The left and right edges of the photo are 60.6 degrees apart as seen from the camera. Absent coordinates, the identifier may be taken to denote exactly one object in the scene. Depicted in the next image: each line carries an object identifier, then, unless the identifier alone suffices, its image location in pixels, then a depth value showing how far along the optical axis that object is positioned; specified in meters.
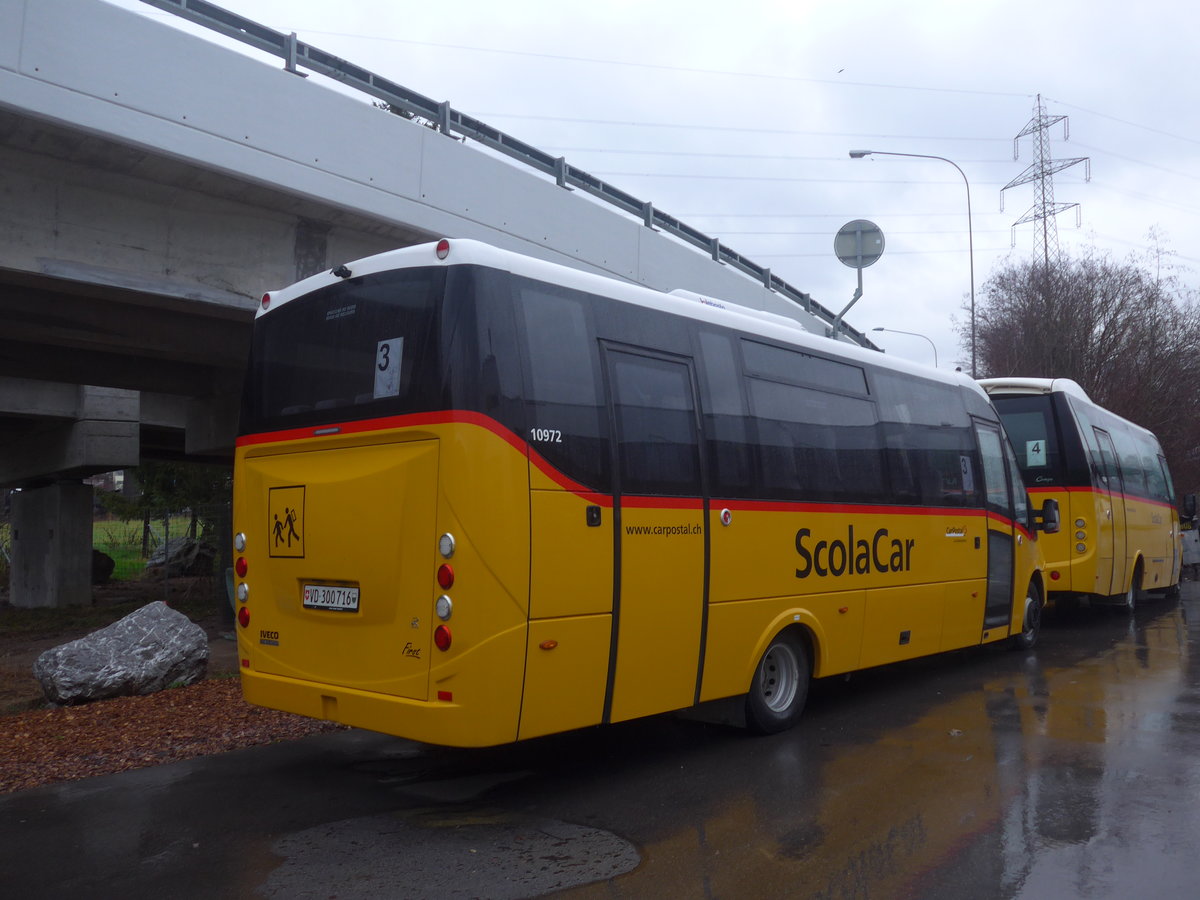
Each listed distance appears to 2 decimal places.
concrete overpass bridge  9.12
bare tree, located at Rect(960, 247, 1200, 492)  34.47
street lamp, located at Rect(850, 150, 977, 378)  20.52
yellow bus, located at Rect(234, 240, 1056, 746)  5.65
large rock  9.11
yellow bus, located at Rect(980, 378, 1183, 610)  14.48
